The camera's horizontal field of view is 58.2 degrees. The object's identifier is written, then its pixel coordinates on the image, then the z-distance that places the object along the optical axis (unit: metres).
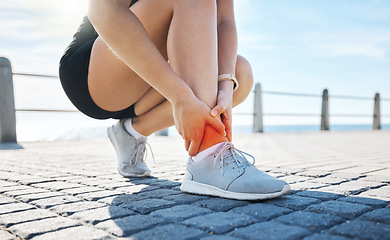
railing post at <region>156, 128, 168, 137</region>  7.78
